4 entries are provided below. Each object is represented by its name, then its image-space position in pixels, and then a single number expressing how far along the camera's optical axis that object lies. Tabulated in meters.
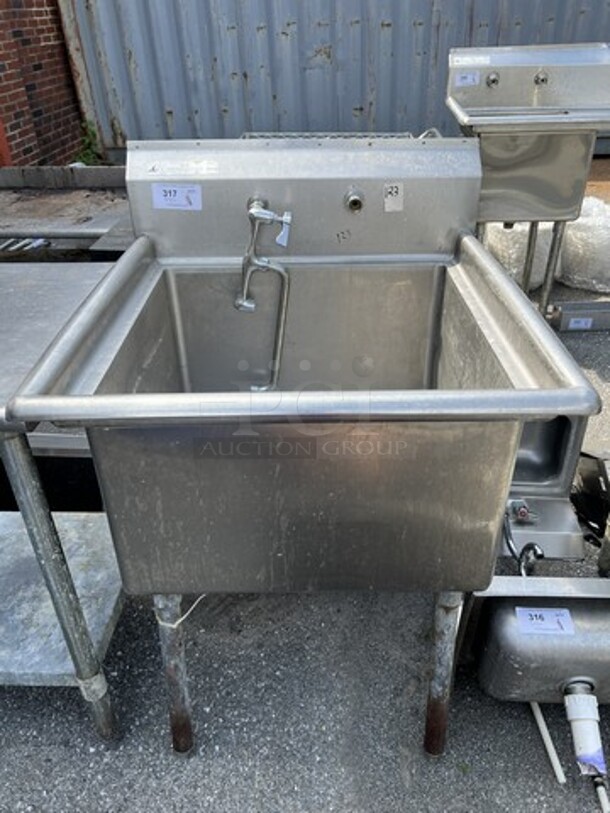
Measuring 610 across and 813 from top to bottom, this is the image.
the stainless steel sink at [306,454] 0.80
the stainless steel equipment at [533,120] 1.88
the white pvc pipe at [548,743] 1.26
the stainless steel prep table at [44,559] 1.03
